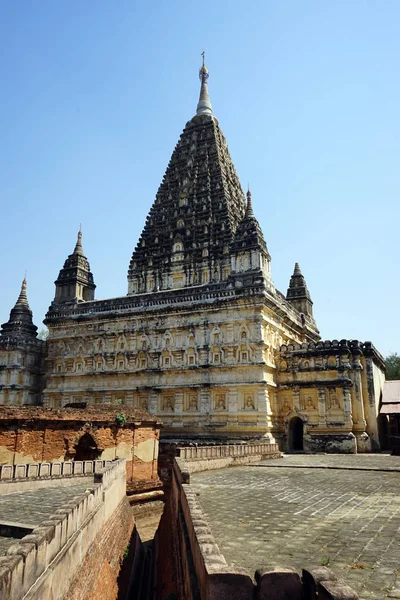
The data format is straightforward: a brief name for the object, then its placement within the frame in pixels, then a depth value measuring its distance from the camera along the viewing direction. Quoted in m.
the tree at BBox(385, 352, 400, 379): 62.28
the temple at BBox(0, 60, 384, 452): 32.47
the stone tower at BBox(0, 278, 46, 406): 40.56
